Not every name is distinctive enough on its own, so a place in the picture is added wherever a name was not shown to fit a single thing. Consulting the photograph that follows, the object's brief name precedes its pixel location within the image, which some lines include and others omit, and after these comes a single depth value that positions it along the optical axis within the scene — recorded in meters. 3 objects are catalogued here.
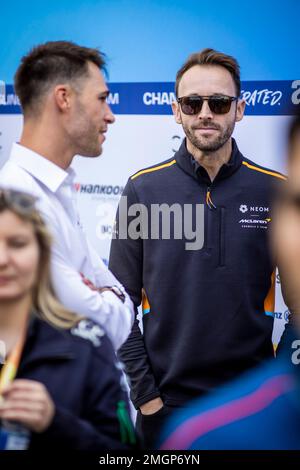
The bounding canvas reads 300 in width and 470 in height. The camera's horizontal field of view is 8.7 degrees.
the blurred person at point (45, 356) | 3.72
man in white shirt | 3.89
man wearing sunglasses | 4.31
